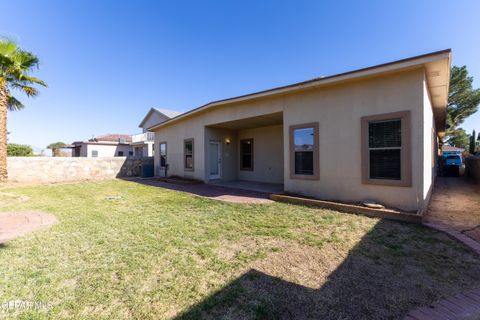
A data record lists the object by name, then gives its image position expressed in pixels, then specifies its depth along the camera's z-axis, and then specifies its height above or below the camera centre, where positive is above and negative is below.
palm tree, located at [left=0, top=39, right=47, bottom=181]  9.77 +4.03
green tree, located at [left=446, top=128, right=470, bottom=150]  37.66 +3.15
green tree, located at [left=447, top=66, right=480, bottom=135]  18.28 +5.26
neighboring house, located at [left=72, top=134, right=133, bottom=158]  27.14 +1.73
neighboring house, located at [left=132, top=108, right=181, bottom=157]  23.64 +2.96
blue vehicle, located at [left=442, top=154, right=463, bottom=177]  14.91 -0.48
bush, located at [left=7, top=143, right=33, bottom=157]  19.26 +1.16
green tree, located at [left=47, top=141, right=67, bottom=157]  31.89 +1.52
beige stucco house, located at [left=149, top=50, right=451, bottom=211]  5.16 +0.93
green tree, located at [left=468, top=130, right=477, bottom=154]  19.38 +1.29
